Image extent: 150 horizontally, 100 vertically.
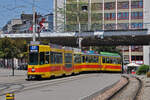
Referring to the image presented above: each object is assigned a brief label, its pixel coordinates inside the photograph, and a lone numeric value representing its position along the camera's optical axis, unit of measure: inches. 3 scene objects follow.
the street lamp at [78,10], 2473.9
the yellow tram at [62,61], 1003.9
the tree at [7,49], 1250.0
